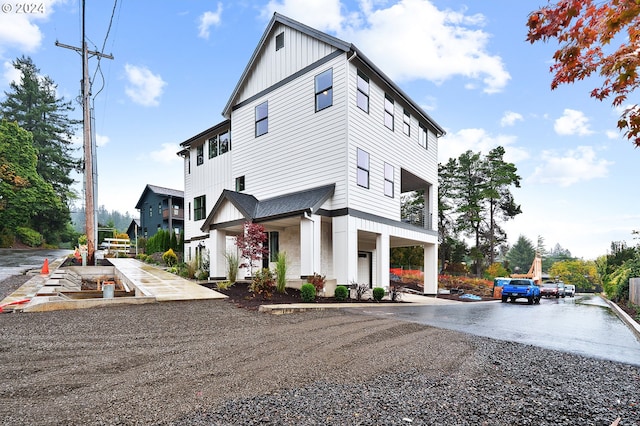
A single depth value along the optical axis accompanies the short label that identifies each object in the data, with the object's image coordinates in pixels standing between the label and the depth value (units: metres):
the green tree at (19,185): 31.88
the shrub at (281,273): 12.17
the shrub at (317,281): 12.33
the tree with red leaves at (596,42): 2.96
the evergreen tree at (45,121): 41.97
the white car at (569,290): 36.83
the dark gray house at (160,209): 36.88
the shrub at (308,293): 11.24
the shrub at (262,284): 11.28
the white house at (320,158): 13.43
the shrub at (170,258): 22.35
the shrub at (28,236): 33.25
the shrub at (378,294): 13.74
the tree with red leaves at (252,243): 11.91
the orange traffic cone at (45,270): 14.23
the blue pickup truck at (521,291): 19.88
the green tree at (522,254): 80.56
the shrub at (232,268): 14.08
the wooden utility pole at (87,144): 16.44
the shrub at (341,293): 12.45
